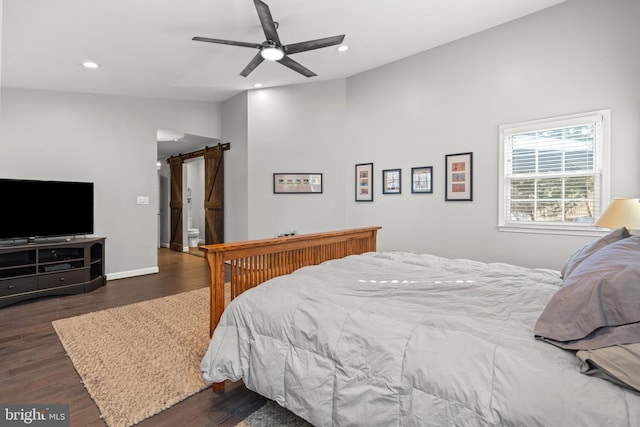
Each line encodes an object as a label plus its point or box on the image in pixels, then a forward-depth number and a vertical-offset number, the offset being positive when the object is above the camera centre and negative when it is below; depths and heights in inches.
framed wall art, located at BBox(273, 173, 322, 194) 205.2 +14.9
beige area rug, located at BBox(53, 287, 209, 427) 73.9 -42.8
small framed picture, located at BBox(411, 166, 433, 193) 167.8 +14.0
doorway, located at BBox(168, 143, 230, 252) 235.5 +7.5
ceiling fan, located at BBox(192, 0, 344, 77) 102.6 +56.6
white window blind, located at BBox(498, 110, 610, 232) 123.2 +13.7
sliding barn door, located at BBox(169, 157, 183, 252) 291.4 +2.2
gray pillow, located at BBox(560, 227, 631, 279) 69.9 -8.8
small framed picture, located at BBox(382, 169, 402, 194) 179.3 +14.1
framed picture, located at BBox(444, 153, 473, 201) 154.3 +14.2
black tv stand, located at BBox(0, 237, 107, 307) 142.8 -29.1
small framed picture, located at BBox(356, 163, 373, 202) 191.0 +14.3
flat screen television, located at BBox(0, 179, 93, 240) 149.2 -0.8
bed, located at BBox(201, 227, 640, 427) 40.0 -21.6
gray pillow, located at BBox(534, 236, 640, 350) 41.1 -13.8
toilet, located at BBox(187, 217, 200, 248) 317.7 -30.0
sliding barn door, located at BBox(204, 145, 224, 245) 234.1 +8.3
